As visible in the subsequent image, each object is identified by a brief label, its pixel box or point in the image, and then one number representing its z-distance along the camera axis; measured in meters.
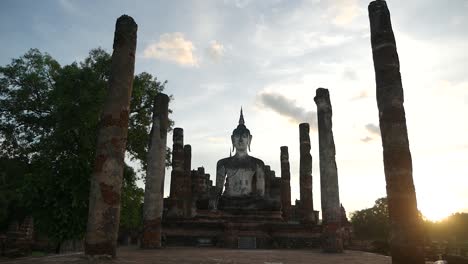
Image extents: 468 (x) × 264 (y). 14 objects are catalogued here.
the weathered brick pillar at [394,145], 7.02
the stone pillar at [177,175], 18.48
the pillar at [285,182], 24.23
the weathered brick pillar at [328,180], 11.98
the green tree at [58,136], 12.16
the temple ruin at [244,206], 14.70
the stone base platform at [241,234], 14.64
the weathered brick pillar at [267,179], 26.70
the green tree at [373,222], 47.38
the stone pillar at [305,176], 16.95
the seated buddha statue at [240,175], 21.42
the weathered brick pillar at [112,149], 7.09
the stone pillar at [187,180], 22.27
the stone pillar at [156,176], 11.99
